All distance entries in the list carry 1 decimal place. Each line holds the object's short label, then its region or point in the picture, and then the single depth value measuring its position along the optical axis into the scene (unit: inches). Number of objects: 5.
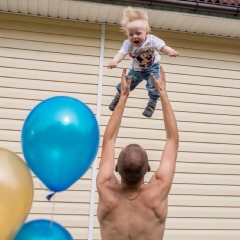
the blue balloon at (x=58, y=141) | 113.3
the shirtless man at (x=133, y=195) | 116.6
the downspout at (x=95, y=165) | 228.8
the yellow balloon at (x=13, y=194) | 106.0
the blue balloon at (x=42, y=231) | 110.2
